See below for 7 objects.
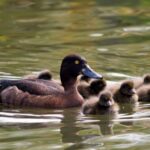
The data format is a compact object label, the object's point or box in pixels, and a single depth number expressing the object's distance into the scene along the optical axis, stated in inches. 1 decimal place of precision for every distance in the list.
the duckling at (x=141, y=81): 475.5
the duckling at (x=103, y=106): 430.9
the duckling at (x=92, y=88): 471.2
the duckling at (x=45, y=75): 479.2
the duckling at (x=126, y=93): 459.5
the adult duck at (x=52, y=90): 456.8
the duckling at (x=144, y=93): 466.9
